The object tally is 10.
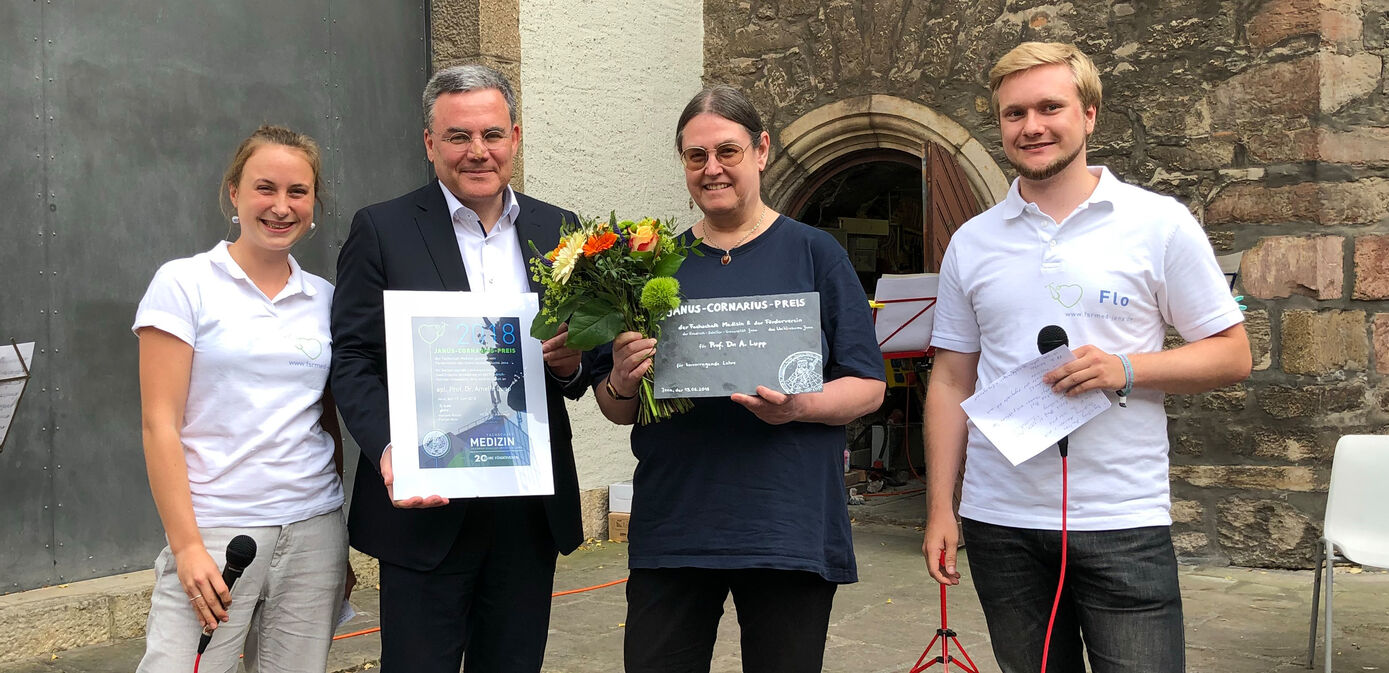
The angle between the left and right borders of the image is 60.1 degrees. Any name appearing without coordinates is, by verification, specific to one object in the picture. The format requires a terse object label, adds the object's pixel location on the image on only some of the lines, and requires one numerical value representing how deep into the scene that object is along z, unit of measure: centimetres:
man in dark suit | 248
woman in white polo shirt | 235
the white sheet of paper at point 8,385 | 347
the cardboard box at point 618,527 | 748
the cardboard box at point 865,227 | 1034
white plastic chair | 471
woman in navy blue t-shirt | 242
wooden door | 737
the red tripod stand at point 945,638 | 315
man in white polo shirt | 231
